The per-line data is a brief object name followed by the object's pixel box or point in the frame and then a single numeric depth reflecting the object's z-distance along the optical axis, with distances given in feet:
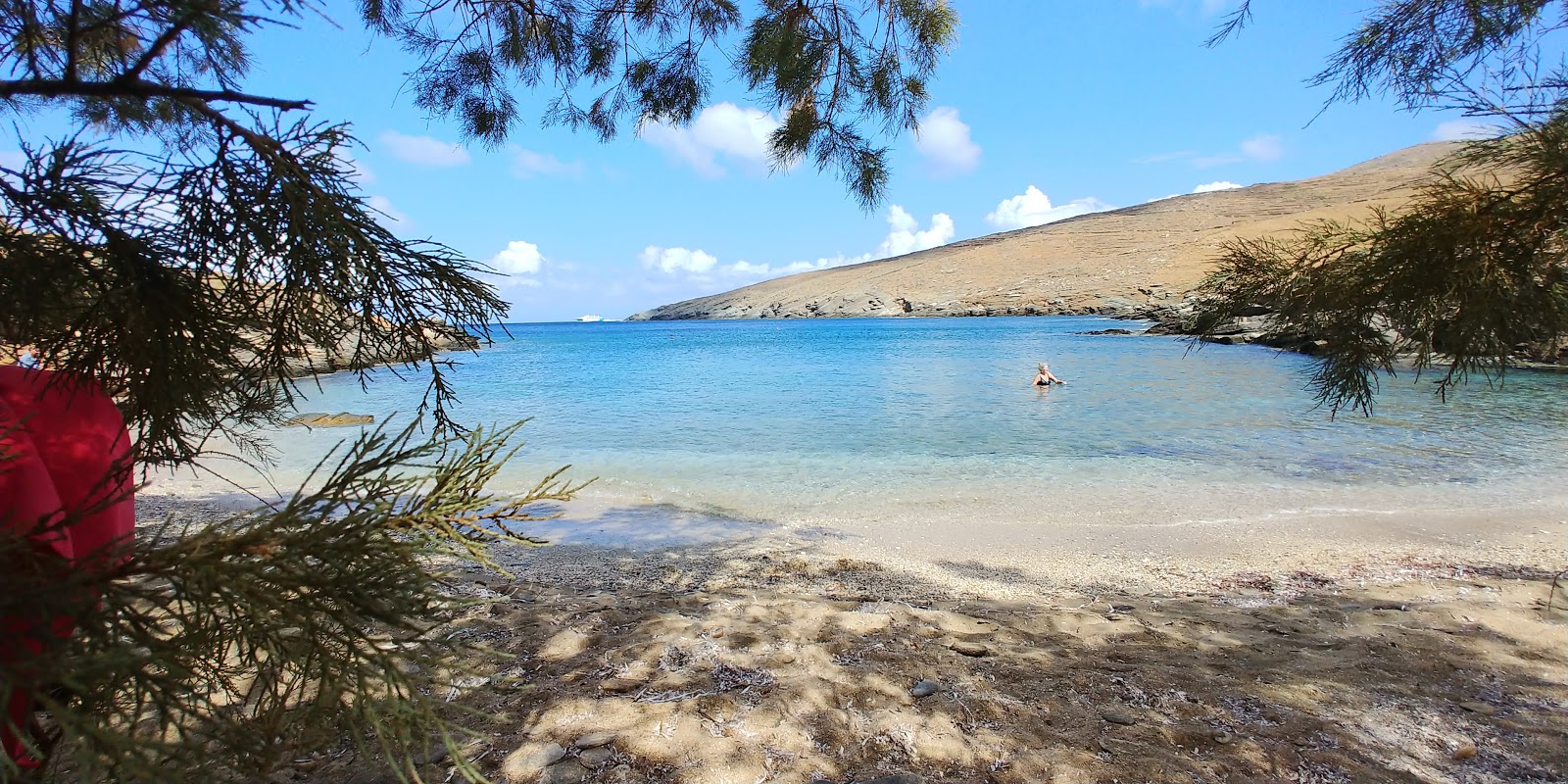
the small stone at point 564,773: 7.07
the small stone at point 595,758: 7.33
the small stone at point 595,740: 7.67
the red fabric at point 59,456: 4.28
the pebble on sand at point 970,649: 10.66
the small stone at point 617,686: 8.96
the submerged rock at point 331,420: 41.91
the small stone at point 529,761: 7.11
